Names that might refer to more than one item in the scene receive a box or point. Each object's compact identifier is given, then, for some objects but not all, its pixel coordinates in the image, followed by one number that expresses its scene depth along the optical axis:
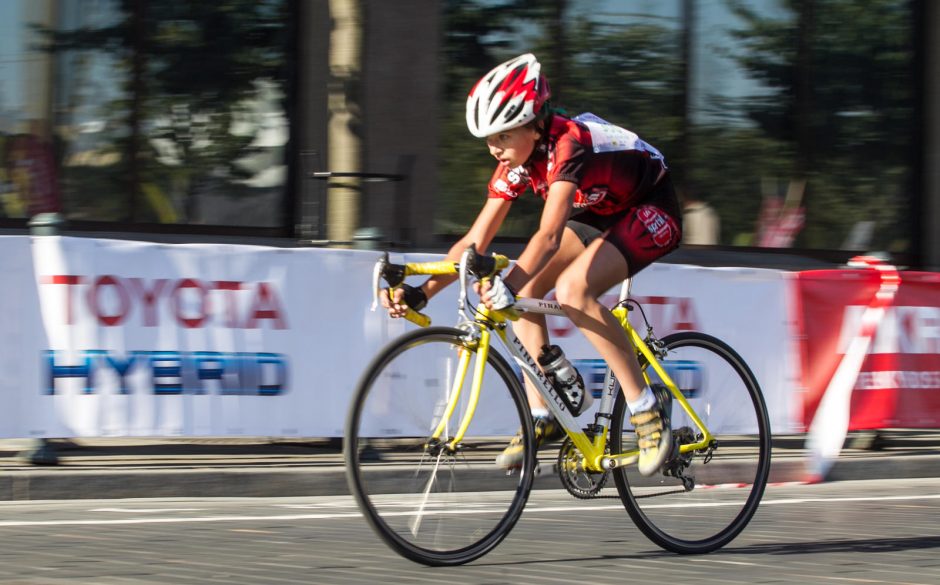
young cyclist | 10.20
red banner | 19.87
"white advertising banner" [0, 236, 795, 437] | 16.34
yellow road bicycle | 9.94
